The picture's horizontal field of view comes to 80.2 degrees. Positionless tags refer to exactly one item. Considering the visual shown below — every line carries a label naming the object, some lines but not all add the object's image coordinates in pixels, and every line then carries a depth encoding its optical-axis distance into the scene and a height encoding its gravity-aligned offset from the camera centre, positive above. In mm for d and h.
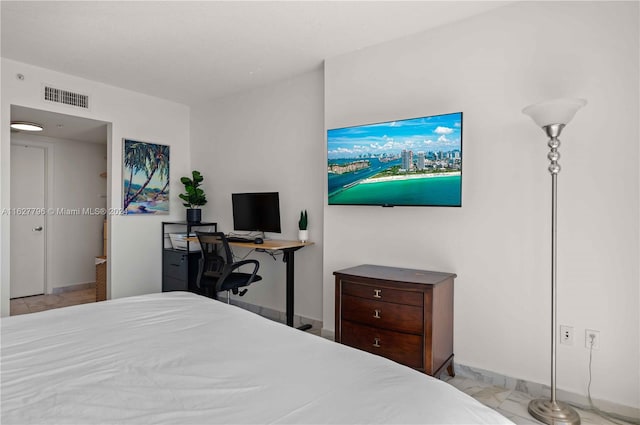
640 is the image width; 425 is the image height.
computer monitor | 3859 -16
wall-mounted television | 2680 +373
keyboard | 3803 -297
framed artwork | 4469 +382
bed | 965 -514
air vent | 3833 +1158
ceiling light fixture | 4180 +915
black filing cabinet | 4445 -603
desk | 3555 -484
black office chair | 3438 -575
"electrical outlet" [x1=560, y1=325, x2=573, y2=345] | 2373 -771
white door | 5027 -165
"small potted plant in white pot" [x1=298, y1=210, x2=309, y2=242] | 3758 -179
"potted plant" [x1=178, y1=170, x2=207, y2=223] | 4715 +164
